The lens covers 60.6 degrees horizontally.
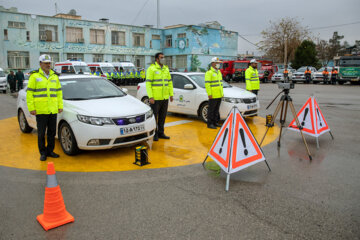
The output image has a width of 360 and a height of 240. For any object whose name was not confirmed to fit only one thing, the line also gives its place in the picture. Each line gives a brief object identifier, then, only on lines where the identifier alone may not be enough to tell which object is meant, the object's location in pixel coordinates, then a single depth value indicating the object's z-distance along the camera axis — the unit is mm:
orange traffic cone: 3402
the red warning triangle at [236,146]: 4566
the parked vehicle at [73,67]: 25031
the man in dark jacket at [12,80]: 21859
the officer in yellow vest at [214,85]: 8242
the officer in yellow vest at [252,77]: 10172
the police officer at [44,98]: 5340
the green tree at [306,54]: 47438
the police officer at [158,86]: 7008
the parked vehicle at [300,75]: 31281
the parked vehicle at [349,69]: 26547
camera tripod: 6118
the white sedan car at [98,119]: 5547
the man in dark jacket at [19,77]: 21984
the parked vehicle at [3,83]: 21094
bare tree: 51906
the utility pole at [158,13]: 43172
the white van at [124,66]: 30608
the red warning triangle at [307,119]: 6863
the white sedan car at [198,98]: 8961
